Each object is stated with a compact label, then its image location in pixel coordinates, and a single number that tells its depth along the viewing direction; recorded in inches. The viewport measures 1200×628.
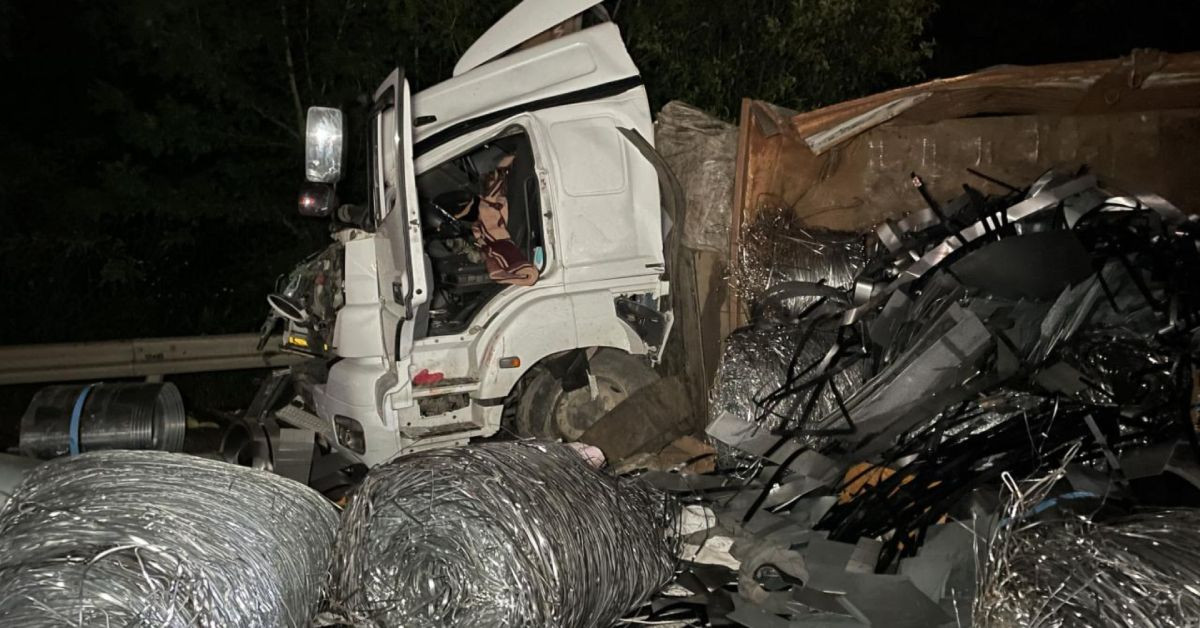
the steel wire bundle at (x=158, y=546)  92.0
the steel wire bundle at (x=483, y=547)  101.6
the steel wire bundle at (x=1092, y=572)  82.2
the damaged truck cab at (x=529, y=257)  194.1
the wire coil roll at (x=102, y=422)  187.0
